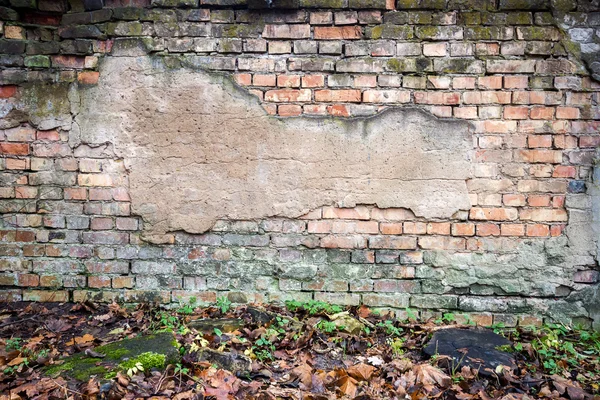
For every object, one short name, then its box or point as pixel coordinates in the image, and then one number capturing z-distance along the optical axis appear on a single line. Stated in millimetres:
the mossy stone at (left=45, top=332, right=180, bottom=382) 2473
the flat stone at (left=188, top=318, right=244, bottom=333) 3057
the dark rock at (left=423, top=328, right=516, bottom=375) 2785
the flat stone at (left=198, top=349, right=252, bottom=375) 2621
